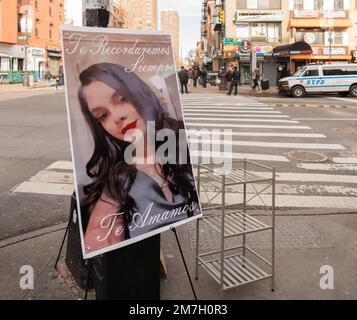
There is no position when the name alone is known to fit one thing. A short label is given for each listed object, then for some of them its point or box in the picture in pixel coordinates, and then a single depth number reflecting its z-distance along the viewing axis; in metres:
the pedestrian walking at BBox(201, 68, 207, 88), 38.92
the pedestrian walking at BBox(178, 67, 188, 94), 28.88
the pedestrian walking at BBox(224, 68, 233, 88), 30.56
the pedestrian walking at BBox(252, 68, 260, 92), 31.64
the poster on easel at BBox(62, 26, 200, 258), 3.16
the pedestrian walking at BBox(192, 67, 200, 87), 39.84
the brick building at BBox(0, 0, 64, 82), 46.56
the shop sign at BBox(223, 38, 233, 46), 41.09
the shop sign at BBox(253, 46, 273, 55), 40.91
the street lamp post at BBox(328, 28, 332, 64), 40.53
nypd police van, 26.81
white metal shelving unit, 3.89
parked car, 45.06
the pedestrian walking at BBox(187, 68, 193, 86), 43.26
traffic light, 44.00
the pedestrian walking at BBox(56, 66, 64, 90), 36.24
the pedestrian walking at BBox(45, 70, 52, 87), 41.55
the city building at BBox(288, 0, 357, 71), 41.69
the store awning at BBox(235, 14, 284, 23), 41.78
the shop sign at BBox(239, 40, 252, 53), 40.31
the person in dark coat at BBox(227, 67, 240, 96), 28.98
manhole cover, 9.72
